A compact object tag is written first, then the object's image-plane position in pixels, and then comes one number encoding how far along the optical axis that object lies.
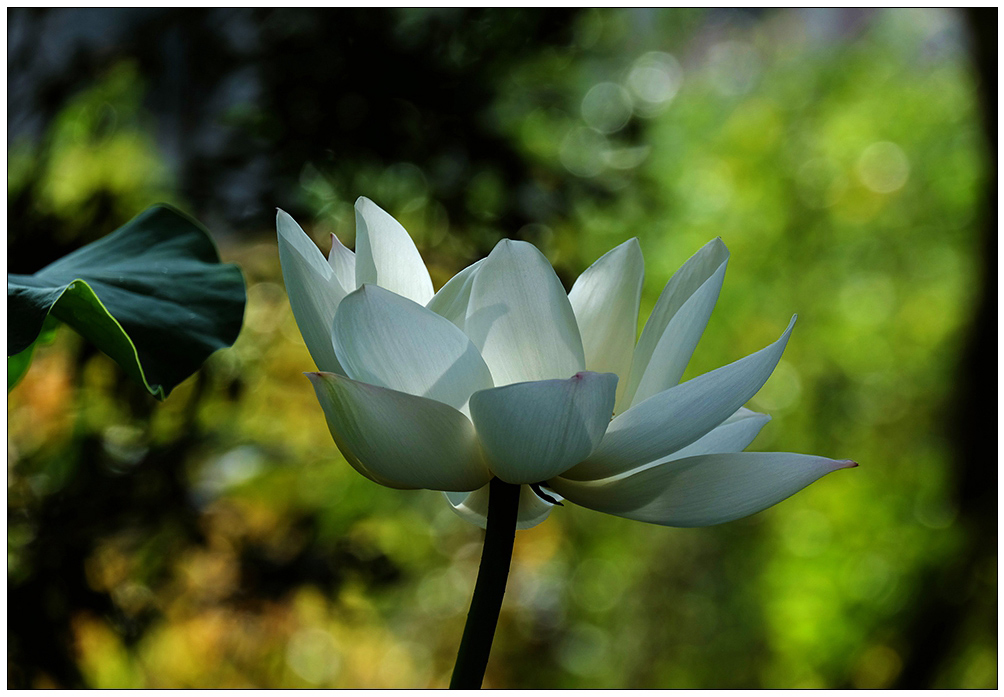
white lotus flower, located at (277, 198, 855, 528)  1.26
